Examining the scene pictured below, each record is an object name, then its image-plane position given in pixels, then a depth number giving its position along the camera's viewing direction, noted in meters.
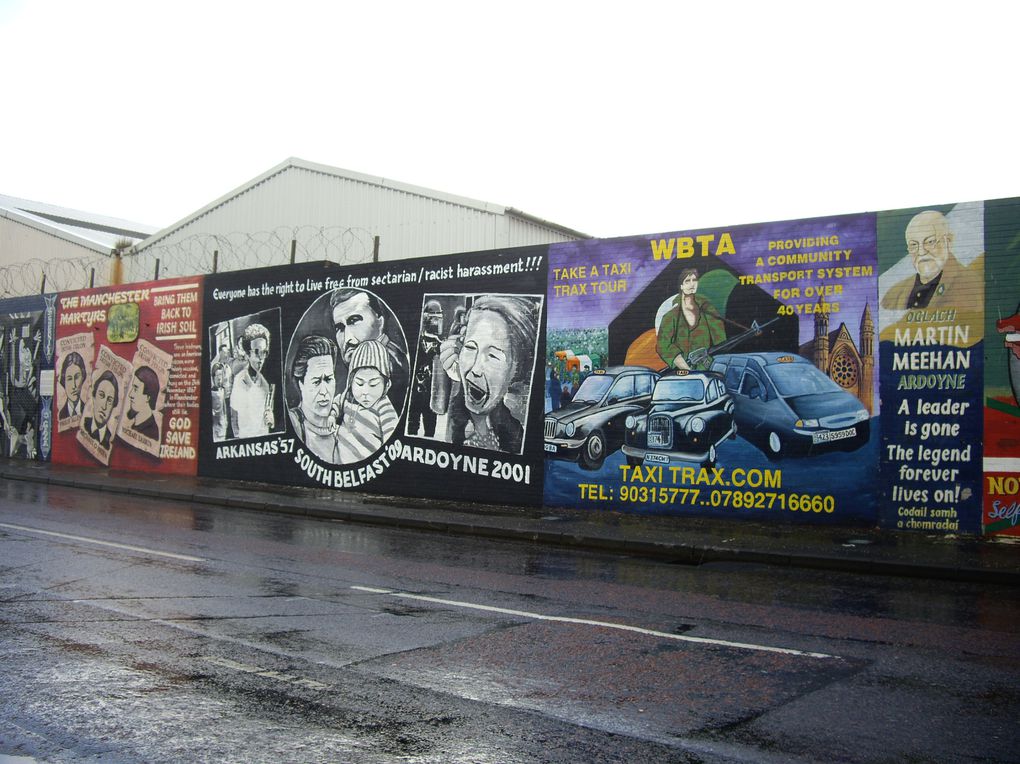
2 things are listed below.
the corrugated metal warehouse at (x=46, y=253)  27.98
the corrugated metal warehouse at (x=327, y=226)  21.33
